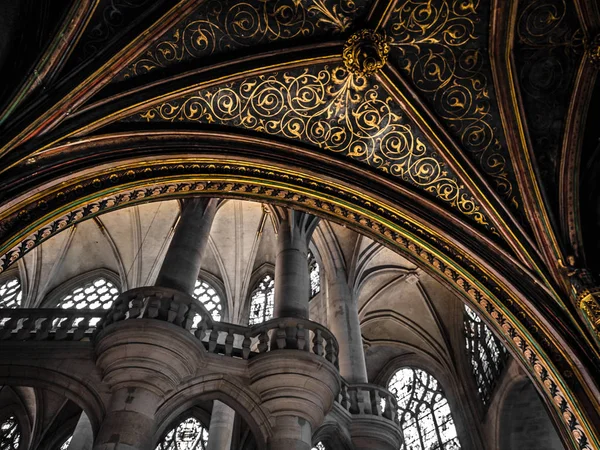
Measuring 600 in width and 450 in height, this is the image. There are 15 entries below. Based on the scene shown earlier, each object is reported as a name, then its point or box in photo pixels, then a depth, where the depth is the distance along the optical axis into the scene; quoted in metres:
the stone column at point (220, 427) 9.48
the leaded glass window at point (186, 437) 11.77
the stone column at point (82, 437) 9.38
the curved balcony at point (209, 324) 7.59
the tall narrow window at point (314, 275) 13.92
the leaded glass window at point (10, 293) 14.44
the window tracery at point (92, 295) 14.91
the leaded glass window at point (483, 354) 11.69
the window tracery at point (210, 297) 14.66
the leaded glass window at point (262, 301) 14.21
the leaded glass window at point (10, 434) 11.81
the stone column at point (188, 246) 8.50
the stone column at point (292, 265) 8.88
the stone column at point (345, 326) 10.25
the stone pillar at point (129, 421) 6.25
